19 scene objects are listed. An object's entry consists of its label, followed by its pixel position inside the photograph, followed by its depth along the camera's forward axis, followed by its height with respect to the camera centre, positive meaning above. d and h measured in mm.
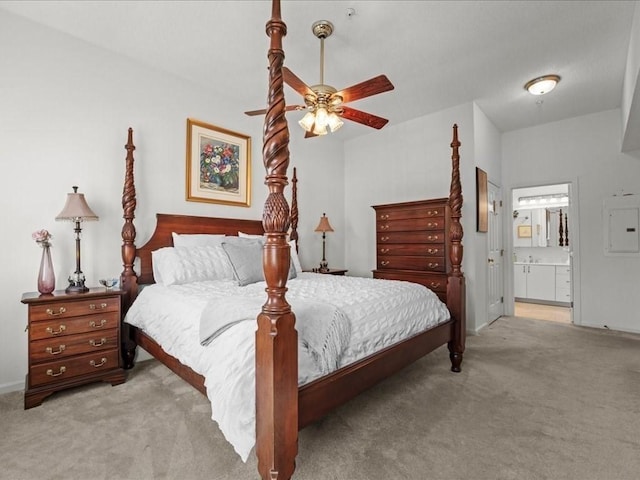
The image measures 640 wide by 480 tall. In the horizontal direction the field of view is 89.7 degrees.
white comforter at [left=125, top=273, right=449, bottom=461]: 1375 -517
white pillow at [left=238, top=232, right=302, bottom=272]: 3619 -156
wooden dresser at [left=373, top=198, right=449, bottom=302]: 3797 -21
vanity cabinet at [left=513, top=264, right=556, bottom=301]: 6031 -790
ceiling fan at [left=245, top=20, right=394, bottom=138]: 2256 +1076
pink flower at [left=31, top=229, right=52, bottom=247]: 2361 +45
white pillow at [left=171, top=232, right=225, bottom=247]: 3176 +24
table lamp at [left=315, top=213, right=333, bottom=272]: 4648 +185
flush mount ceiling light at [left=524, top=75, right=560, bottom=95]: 3406 +1689
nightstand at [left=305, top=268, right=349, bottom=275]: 4413 -414
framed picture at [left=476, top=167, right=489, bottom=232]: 4109 +510
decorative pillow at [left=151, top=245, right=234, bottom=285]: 2779 -203
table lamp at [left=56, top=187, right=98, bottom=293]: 2441 +212
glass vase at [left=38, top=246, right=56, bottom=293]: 2338 -230
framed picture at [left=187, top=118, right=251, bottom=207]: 3486 +885
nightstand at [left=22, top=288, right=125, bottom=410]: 2188 -712
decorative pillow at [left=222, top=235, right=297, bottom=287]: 2809 -154
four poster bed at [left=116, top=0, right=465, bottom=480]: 1310 -460
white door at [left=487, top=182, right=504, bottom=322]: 4617 -236
